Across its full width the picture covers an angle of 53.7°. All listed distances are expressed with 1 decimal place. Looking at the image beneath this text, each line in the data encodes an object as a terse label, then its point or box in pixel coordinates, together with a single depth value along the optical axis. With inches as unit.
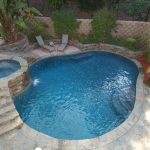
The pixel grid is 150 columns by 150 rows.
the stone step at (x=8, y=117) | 230.2
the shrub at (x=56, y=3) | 424.1
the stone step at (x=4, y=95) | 258.0
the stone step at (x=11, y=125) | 226.7
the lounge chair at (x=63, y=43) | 381.7
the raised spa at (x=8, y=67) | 312.3
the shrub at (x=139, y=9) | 409.6
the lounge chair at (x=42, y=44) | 380.2
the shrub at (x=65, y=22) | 394.9
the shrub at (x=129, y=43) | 381.0
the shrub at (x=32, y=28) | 389.8
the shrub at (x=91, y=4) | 428.1
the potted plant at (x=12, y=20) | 346.3
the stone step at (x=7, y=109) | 236.2
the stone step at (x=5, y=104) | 245.7
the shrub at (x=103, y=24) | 385.8
